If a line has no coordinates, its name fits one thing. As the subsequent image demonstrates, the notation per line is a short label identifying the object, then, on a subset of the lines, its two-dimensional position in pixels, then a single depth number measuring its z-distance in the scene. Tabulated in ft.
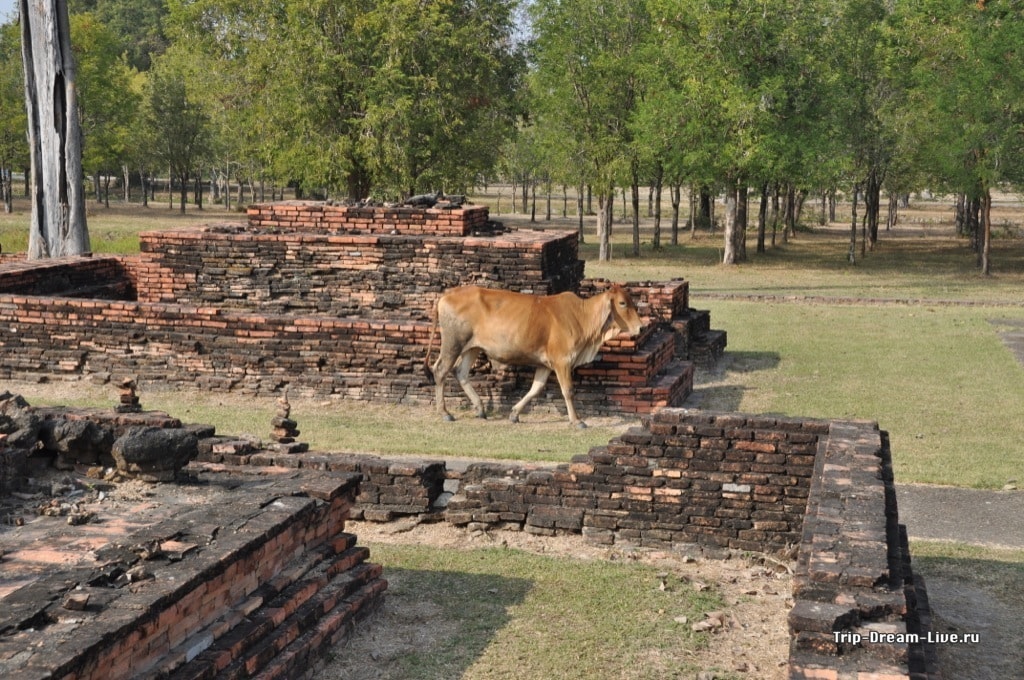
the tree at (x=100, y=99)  149.89
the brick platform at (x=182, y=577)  16.87
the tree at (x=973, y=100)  94.89
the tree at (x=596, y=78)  111.75
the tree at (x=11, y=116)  157.07
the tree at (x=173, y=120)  169.89
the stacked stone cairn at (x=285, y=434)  31.50
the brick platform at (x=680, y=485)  26.61
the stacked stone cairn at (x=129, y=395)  34.14
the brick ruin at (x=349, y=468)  18.04
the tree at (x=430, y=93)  94.89
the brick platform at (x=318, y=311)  45.01
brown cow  42.93
